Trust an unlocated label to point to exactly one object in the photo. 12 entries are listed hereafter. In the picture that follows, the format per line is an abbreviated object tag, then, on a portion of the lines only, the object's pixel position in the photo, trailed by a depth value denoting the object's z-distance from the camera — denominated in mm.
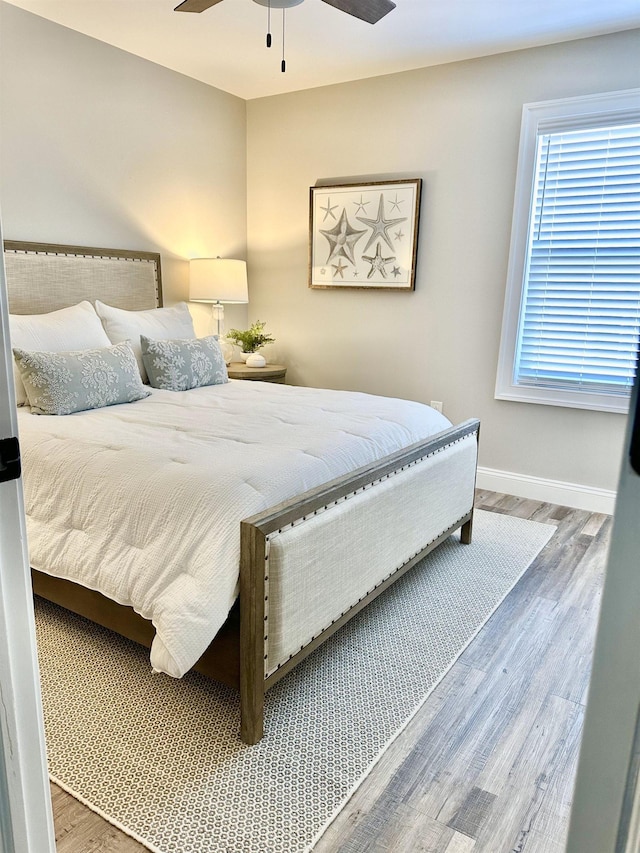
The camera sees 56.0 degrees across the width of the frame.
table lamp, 4172
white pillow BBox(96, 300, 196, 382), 3369
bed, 1697
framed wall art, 4059
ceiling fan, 2430
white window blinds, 3354
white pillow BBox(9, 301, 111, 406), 2867
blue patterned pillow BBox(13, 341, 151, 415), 2639
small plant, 4516
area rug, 1507
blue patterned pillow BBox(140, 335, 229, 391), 3283
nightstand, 4156
